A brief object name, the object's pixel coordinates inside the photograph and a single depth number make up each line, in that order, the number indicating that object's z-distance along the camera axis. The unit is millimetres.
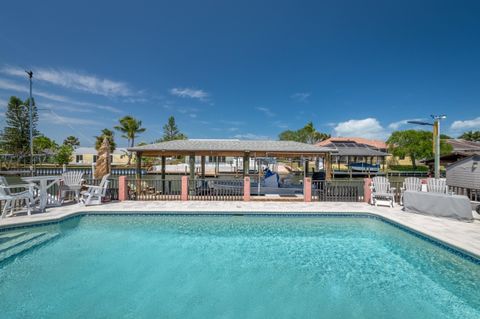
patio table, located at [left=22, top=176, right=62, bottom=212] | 8844
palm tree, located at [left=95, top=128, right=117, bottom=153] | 45547
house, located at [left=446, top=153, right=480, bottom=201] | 9906
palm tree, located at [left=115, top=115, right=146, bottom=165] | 49781
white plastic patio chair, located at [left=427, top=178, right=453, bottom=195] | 9891
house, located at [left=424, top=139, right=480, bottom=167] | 19050
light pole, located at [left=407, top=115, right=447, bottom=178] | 13831
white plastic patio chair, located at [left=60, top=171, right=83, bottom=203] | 10516
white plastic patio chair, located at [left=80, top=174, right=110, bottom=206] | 10339
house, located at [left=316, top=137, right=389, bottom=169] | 23797
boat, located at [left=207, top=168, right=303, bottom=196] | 13164
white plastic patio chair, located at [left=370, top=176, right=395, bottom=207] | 10672
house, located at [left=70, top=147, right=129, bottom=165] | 50469
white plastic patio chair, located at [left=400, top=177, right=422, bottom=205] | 10352
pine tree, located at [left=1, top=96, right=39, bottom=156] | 47000
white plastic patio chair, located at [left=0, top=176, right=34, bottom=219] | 7926
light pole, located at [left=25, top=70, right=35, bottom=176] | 21266
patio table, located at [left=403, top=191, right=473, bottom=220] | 7980
